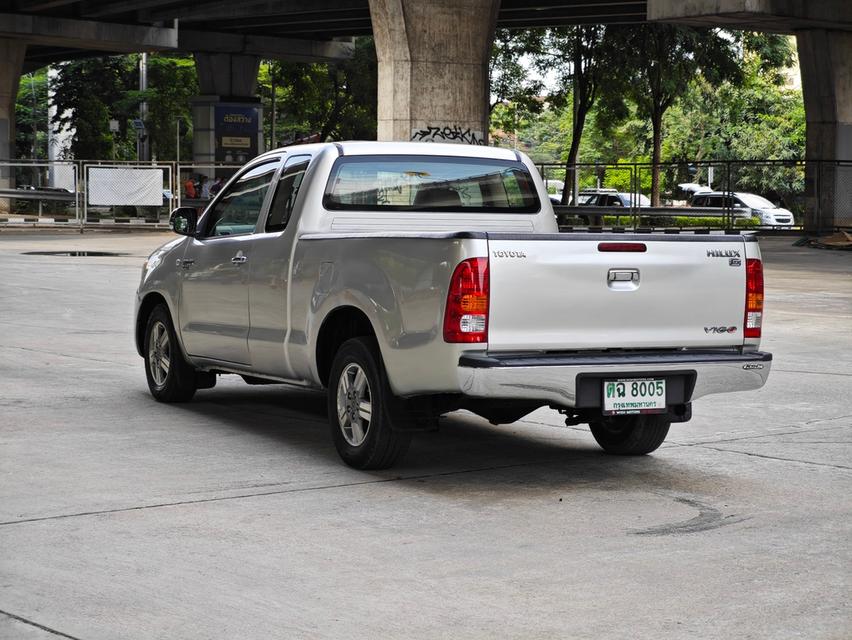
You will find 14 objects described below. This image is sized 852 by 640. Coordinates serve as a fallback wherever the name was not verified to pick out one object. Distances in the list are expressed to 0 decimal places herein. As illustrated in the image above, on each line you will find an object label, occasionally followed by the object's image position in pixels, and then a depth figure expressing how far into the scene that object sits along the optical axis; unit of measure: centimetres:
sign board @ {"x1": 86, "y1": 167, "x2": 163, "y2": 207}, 4222
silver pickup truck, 716
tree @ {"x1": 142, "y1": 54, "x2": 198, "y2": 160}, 7269
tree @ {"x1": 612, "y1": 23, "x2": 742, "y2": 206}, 4906
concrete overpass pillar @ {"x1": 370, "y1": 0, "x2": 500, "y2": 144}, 2928
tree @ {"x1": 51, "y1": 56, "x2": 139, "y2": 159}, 7294
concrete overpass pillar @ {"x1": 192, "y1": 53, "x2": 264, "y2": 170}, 6006
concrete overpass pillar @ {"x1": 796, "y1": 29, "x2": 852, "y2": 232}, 3759
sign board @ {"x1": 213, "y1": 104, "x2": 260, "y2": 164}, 5978
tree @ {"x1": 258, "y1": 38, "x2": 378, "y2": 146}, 6488
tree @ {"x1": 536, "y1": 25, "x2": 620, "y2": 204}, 5147
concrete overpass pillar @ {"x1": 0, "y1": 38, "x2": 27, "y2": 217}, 5662
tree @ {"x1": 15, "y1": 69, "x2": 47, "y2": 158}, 10588
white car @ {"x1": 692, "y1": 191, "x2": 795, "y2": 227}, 4759
